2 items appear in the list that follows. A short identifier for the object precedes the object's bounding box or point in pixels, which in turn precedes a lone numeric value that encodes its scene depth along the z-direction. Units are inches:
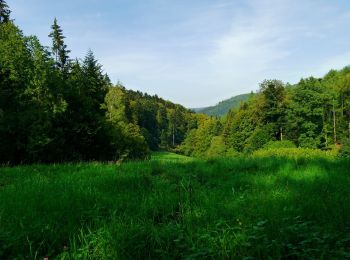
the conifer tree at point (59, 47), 2114.9
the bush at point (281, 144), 2723.9
